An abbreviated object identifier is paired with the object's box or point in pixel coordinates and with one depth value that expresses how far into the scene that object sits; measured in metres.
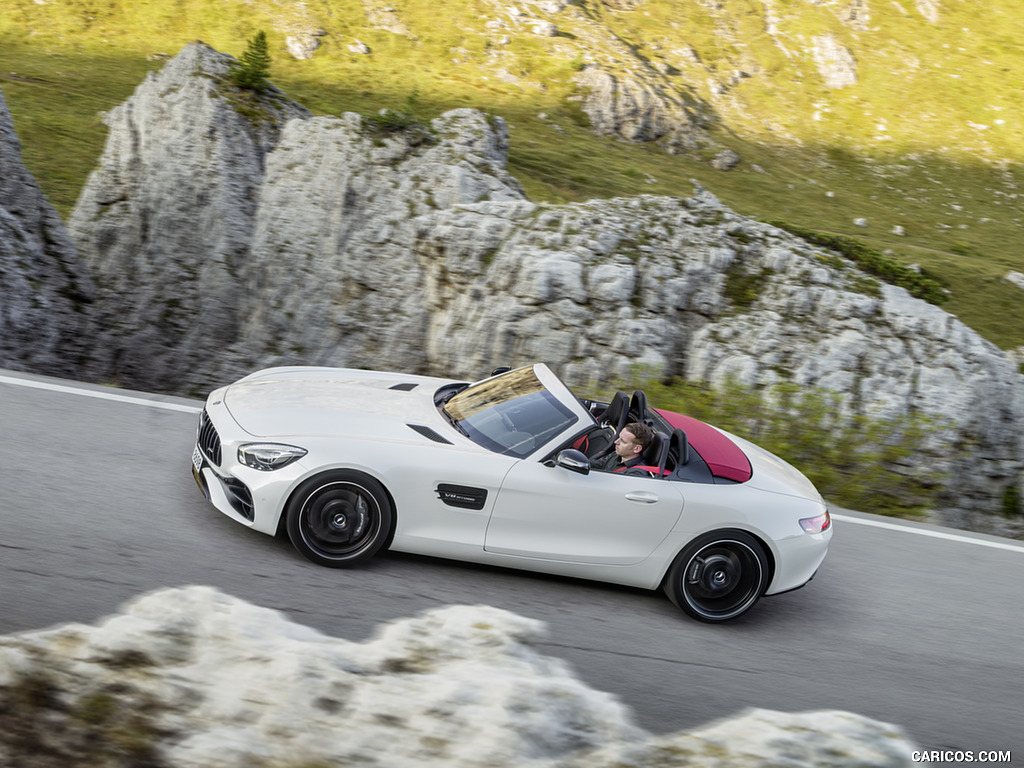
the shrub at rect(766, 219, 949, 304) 28.06
